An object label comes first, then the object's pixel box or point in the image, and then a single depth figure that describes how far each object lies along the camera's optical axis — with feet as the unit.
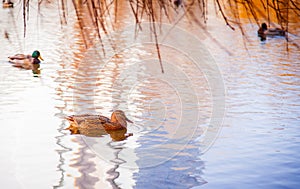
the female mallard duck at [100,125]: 27.94
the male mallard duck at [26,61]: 46.01
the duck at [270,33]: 65.96
